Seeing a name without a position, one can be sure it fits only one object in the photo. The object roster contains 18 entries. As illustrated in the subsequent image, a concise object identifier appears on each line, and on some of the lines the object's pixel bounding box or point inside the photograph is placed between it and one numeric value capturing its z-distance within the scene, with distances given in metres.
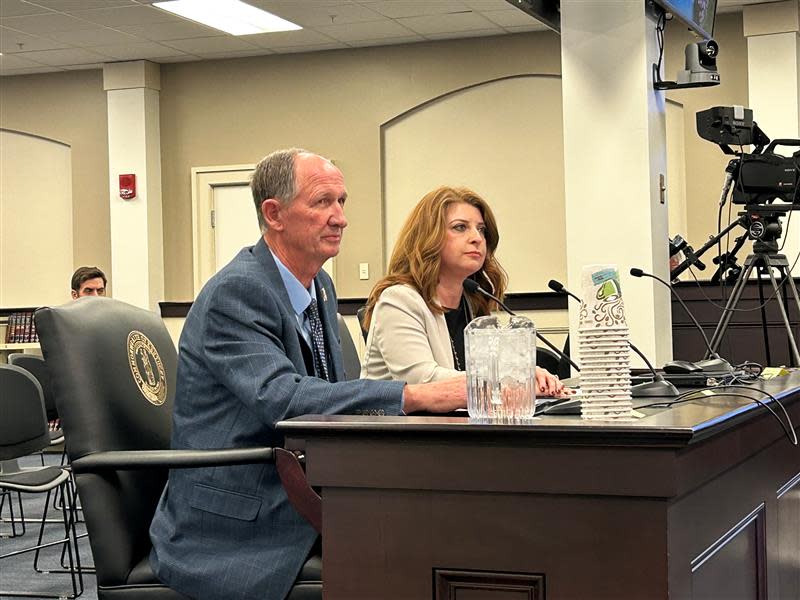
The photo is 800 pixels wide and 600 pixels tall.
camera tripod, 4.41
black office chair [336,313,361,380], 3.40
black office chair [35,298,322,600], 2.01
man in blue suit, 2.02
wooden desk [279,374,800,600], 1.45
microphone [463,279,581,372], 2.40
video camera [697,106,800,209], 4.49
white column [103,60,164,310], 9.70
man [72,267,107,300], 7.13
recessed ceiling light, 7.98
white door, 9.78
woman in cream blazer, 2.88
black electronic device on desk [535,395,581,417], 1.80
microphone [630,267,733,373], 2.51
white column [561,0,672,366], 5.43
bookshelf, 9.88
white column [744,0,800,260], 7.99
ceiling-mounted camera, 5.58
